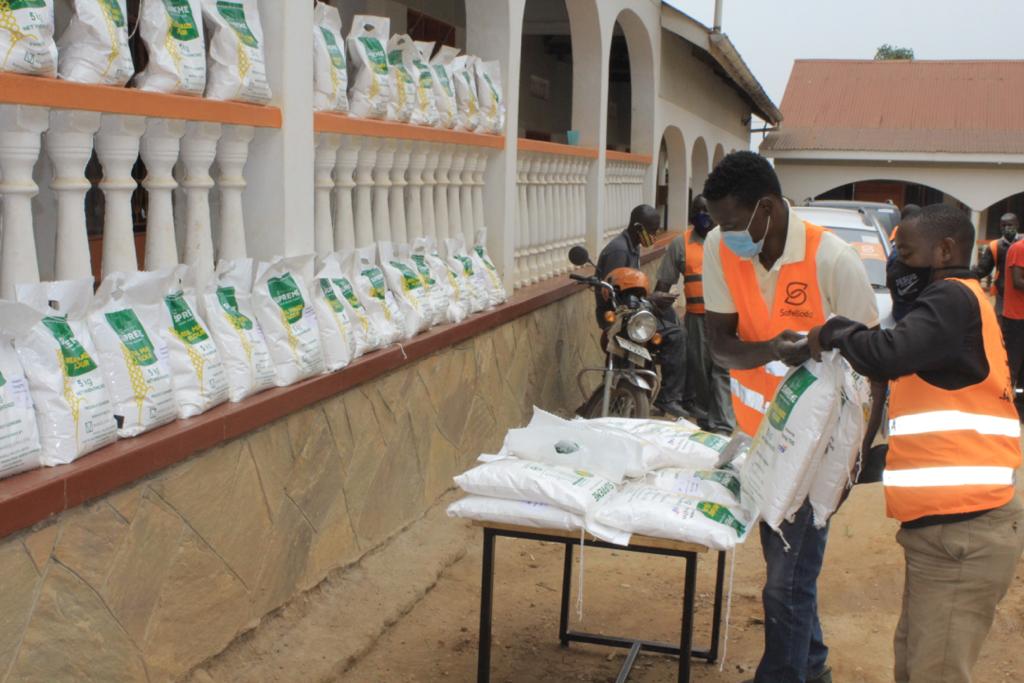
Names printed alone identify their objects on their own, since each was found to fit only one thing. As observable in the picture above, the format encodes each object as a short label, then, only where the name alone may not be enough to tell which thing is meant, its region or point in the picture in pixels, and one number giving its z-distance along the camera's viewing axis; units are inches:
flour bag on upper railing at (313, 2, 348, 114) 182.5
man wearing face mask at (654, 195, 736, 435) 318.3
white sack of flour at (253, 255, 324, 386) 161.6
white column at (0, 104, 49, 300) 123.3
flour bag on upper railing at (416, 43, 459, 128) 226.2
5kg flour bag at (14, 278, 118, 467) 117.3
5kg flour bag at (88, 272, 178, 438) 128.4
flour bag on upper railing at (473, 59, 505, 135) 248.7
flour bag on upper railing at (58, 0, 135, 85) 129.6
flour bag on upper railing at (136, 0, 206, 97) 141.9
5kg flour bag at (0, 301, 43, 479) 111.5
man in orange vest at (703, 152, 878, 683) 138.0
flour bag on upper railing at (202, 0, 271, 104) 155.8
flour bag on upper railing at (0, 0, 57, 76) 116.7
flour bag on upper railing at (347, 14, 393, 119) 195.3
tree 3088.1
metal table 129.3
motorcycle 283.0
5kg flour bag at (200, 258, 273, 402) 150.4
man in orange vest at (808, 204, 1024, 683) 120.1
